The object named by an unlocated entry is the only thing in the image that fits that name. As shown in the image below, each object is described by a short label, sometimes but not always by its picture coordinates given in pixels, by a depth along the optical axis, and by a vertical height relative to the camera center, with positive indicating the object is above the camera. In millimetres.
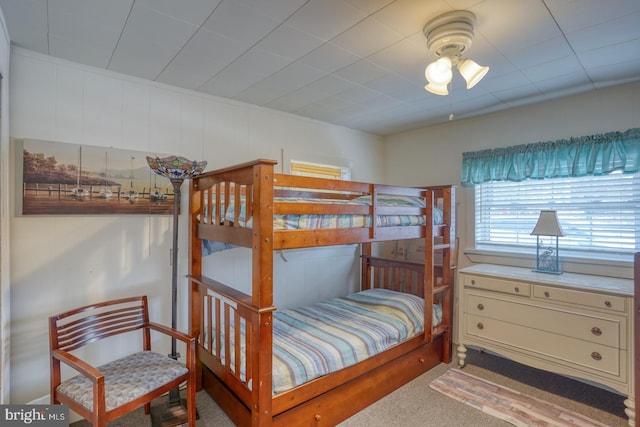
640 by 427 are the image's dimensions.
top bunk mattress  1842 -19
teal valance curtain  2453 +503
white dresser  2150 -788
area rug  2160 -1363
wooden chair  1617 -919
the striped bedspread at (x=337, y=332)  1935 -863
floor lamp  2057 -95
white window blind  2537 +54
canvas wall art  2041 +215
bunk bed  1720 -556
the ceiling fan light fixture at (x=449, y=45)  1615 +915
